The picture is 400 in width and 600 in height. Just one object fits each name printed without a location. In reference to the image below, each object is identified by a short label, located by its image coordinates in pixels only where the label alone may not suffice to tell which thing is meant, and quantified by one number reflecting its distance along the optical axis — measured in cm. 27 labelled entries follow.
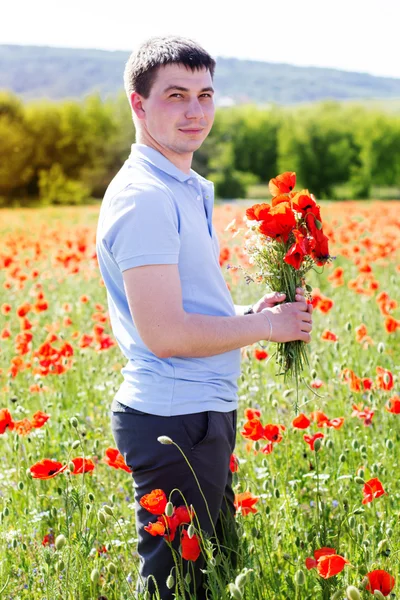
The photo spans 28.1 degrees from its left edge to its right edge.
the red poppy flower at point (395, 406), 337
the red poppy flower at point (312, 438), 302
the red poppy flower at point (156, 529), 221
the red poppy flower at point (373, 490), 274
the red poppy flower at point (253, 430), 292
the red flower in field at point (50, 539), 334
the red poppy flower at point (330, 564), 213
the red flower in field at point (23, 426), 328
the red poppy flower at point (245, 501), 279
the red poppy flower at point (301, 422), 302
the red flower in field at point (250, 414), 314
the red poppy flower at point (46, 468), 256
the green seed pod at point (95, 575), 236
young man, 216
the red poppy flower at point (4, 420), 313
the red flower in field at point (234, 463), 290
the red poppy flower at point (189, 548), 223
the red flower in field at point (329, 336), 454
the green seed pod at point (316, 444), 277
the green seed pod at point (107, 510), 240
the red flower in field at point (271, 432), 296
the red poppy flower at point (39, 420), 324
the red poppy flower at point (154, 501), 216
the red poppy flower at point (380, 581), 214
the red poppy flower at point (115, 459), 268
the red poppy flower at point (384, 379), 366
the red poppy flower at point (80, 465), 273
